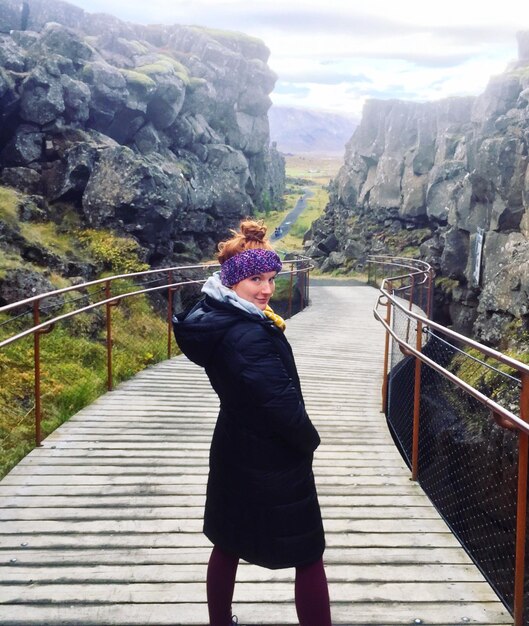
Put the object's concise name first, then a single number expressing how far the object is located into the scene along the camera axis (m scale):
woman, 2.02
